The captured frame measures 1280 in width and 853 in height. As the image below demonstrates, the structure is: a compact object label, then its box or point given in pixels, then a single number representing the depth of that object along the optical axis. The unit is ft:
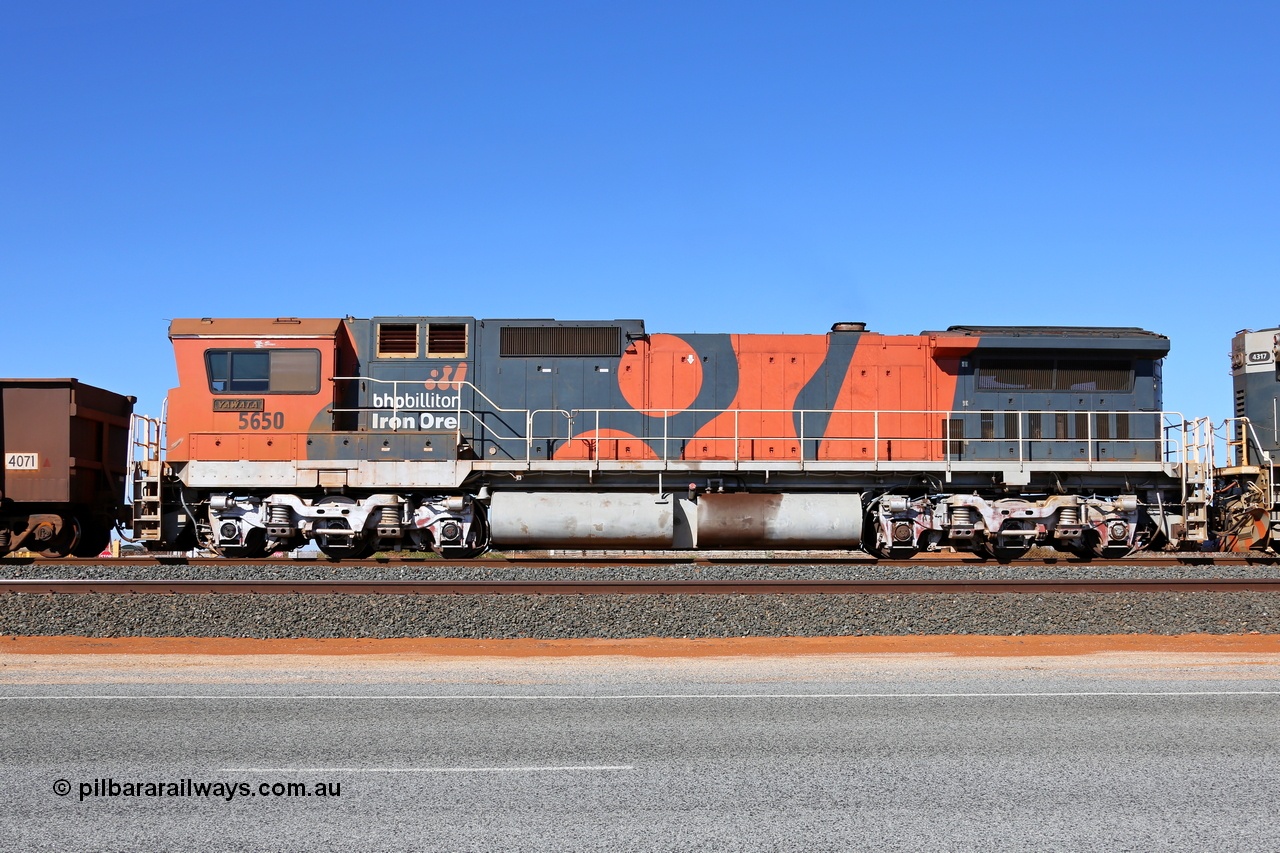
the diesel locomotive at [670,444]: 51.13
